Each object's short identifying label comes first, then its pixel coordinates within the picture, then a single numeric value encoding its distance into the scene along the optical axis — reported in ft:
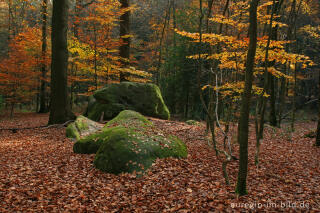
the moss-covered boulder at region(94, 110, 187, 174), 17.25
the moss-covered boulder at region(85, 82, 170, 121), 38.97
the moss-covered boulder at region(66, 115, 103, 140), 27.55
